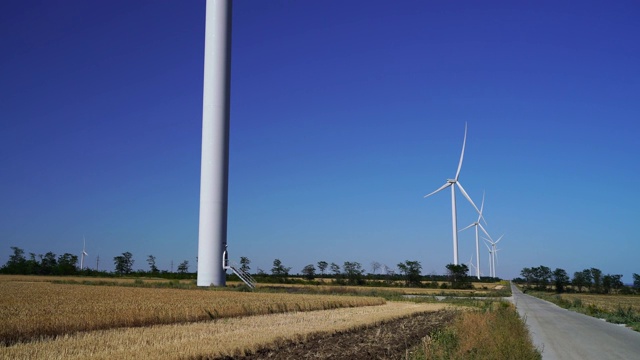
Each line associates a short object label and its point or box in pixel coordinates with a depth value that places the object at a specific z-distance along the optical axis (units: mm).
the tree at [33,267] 125188
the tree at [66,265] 124625
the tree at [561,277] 175075
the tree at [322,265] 179625
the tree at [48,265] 126450
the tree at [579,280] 182625
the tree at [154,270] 141475
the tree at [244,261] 146625
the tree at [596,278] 176500
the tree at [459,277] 130262
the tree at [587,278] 181500
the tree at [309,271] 155250
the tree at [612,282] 175125
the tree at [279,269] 140125
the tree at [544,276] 192450
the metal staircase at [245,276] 68000
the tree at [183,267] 154125
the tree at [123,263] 152150
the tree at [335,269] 145425
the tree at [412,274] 135700
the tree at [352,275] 130050
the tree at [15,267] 125875
